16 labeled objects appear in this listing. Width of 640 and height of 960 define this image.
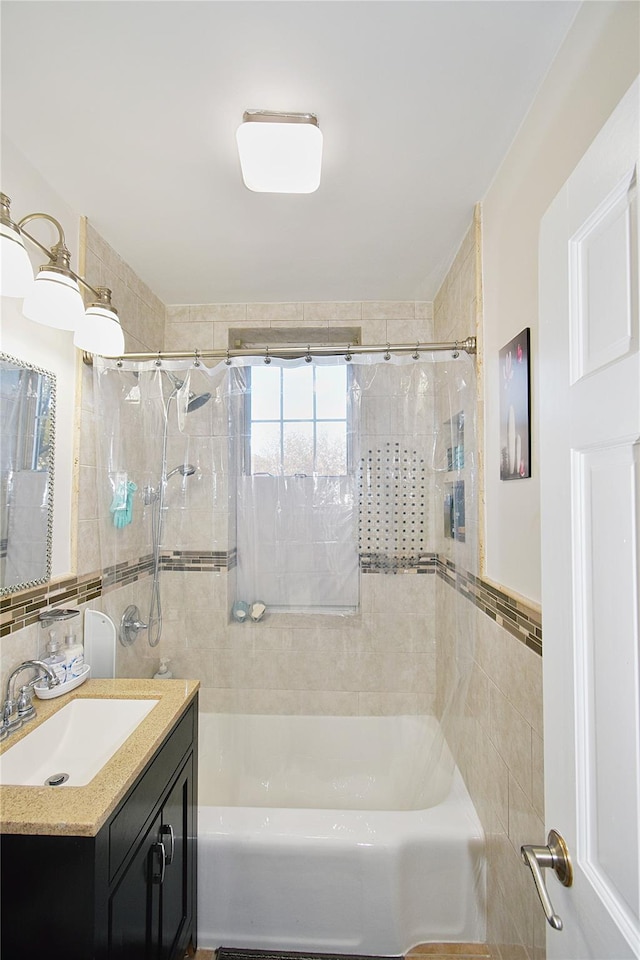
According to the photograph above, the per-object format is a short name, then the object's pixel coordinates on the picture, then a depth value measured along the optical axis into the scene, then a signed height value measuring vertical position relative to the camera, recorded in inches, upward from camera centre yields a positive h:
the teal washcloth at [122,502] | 72.7 +0.1
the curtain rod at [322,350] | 69.6 +24.0
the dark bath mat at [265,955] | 60.2 -61.5
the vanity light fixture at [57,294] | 46.1 +24.4
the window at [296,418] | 73.4 +14.0
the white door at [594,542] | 21.1 -2.2
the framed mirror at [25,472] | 52.6 +3.8
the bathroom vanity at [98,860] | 35.8 -30.9
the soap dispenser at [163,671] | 80.2 -30.4
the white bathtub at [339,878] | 59.9 -50.8
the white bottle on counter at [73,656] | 58.6 -20.3
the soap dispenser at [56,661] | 56.7 -20.2
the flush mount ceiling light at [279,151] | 48.4 +39.4
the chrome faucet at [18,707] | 48.5 -23.1
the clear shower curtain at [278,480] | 73.1 +3.9
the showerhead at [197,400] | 73.5 +16.8
